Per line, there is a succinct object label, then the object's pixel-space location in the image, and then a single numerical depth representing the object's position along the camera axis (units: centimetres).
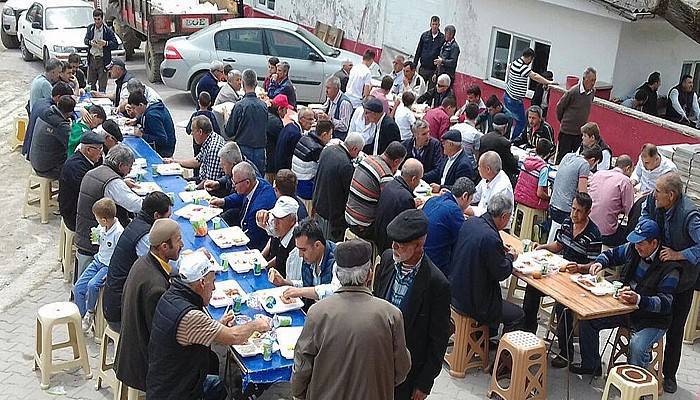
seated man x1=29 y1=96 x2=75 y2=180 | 1023
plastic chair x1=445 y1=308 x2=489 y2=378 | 757
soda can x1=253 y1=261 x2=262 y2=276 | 719
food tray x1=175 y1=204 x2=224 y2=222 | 834
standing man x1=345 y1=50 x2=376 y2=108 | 1322
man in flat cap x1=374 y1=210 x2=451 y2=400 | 543
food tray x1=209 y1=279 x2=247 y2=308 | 656
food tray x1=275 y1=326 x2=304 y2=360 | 591
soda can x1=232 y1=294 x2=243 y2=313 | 653
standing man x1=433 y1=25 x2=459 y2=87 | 1552
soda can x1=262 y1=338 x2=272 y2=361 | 586
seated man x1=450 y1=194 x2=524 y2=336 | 705
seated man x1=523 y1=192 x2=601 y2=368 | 761
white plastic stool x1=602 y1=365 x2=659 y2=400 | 661
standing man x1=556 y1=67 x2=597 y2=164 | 1231
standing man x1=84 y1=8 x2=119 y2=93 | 1577
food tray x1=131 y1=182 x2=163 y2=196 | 909
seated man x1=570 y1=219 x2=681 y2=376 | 696
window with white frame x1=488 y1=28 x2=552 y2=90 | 1509
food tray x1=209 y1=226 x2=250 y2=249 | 775
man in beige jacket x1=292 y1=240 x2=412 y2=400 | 472
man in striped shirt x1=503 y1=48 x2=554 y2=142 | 1380
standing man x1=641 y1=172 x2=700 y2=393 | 688
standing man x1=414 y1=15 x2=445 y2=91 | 1570
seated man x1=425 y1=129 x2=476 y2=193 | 940
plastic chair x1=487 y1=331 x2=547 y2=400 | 704
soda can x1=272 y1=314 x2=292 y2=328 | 630
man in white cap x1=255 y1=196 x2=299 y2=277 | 703
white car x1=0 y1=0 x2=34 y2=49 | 2178
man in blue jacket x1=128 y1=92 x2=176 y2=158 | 1116
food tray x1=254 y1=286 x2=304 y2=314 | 646
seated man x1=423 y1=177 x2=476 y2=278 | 757
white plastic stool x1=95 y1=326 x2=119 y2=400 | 700
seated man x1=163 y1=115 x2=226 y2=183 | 959
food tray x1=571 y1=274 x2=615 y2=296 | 725
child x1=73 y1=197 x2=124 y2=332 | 748
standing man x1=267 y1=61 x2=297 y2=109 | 1300
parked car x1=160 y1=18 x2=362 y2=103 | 1633
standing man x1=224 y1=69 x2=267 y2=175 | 1070
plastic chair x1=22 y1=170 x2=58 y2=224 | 1055
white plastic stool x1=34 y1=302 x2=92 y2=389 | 713
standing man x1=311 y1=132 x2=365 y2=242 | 897
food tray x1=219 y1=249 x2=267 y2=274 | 725
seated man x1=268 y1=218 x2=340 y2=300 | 640
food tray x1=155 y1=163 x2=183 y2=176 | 991
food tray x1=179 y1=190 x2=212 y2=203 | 896
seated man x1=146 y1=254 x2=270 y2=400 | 546
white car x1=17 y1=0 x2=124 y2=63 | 1798
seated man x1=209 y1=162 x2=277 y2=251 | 802
